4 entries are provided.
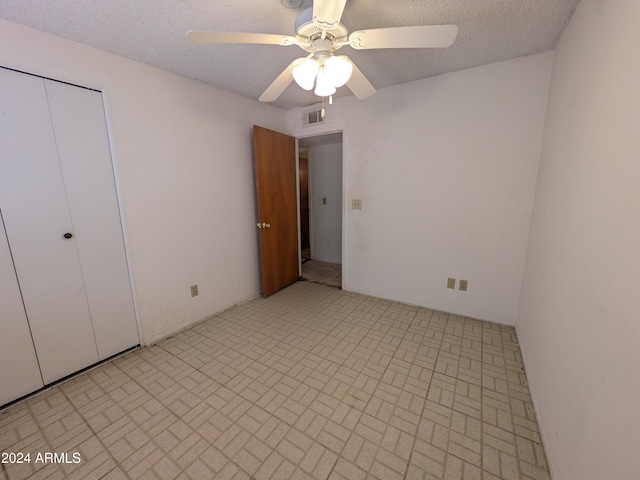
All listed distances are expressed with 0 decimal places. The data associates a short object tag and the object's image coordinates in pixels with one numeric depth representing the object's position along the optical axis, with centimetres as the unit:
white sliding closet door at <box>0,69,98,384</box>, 143
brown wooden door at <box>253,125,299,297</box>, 278
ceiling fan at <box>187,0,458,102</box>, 100
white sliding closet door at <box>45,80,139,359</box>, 162
